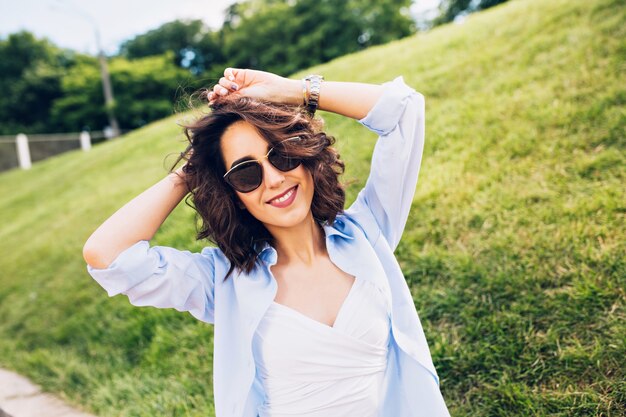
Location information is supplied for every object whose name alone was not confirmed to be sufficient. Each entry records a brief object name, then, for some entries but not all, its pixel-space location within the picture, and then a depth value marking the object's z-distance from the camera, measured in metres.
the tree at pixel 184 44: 41.28
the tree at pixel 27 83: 35.53
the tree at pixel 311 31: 29.92
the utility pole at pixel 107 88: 20.70
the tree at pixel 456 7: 27.23
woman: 1.46
